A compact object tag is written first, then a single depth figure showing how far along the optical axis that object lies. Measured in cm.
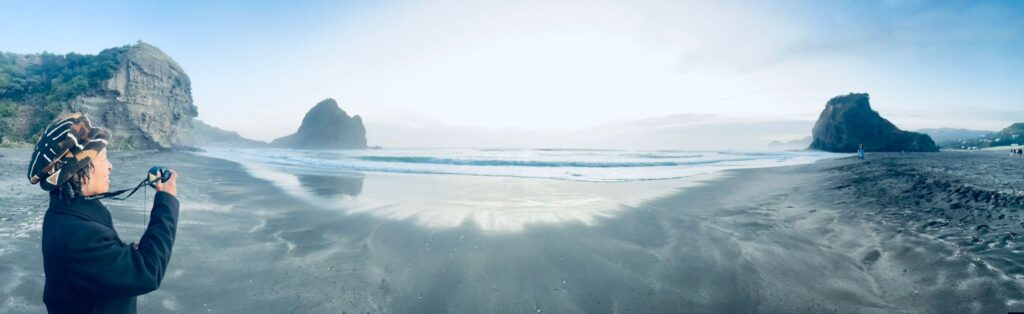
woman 179
